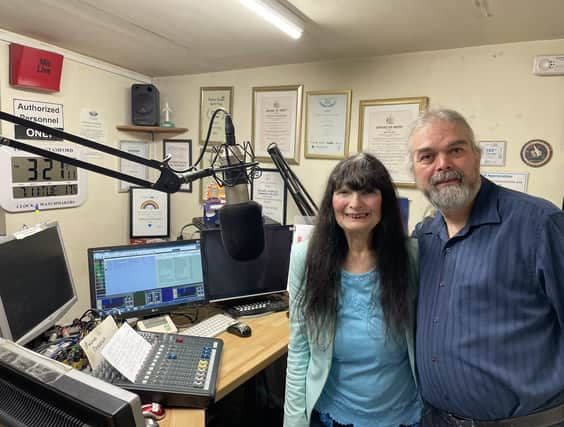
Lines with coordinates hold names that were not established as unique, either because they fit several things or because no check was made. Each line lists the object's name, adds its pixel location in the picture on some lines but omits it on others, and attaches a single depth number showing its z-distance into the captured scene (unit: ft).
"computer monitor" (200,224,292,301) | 6.12
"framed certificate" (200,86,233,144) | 9.59
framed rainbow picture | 10.21
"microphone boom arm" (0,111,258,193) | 2.22
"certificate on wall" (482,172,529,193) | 6.69
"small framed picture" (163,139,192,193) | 10.43
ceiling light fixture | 5.10
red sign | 7.38
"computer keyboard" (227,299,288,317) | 6.13
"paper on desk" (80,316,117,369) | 3.92
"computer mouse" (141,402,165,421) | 3.65
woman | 3.71
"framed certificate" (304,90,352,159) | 8.18
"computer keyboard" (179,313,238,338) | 5.37
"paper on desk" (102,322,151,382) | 3.85
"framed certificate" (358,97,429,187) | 7.55
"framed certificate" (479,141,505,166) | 6.82
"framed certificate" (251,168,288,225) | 9.10
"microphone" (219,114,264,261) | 2.84
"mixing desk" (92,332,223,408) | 3.80
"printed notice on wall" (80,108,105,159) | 9.01
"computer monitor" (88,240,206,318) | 5.18
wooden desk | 3.75
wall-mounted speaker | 9.78
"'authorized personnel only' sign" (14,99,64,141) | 7.79
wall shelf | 9.85
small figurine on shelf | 10.18
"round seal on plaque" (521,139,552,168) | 6.47
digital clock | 7.59
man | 3.18
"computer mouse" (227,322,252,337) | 5.47
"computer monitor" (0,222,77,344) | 3.87
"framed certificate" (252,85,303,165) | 8.73
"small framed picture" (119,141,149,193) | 10.07
